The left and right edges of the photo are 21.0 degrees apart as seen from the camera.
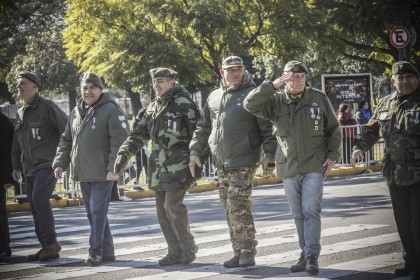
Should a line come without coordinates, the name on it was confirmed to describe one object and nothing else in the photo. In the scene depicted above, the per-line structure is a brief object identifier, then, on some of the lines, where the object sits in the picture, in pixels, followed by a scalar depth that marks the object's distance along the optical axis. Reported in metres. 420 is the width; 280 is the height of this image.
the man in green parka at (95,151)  11.99
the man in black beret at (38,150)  12.82
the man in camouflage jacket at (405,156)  9.99
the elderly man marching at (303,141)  10.42
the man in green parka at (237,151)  11.05
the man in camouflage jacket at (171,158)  11.63
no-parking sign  28.34
